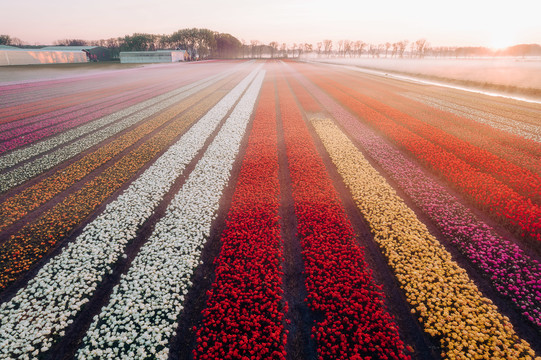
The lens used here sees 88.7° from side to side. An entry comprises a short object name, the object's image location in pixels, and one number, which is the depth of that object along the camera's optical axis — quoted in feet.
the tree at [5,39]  521.90
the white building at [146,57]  416.89
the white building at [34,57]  282.64
